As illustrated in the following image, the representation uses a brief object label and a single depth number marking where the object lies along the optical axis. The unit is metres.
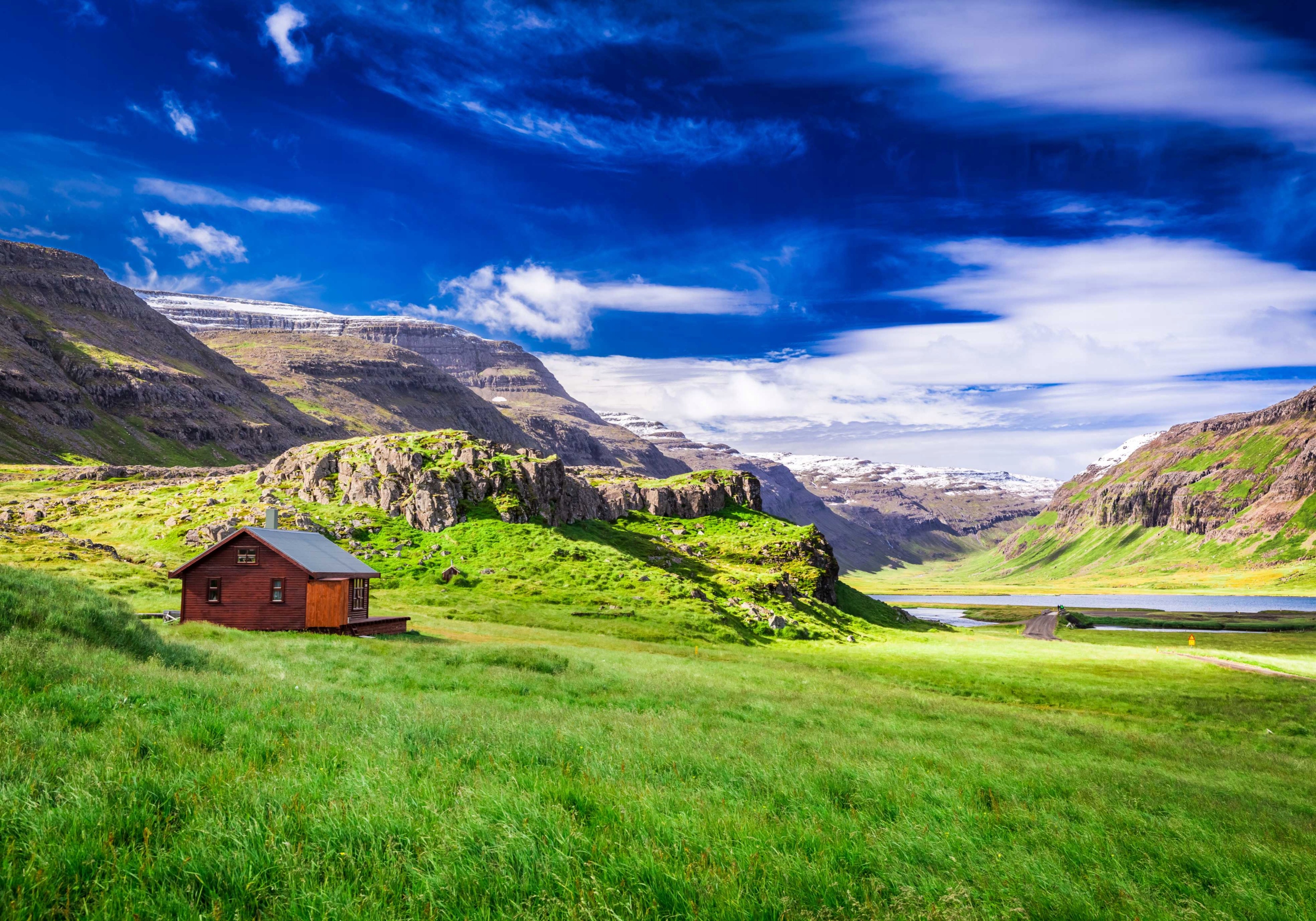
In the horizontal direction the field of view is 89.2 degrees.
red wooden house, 44.41
